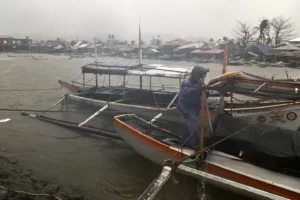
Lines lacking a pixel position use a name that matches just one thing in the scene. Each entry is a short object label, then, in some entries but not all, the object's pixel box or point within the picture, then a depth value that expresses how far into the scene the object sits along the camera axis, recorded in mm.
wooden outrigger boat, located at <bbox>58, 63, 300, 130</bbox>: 7461
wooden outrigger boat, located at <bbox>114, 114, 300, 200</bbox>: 3819
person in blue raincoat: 5180
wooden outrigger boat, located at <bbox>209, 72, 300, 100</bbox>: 4053
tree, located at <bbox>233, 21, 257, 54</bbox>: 53406
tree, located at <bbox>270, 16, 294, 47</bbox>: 51344
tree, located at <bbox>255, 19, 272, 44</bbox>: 51812
